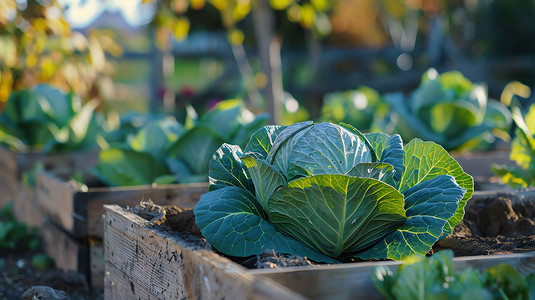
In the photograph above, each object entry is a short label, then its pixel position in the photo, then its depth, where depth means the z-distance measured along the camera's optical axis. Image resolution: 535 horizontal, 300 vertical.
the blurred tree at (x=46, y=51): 3.61
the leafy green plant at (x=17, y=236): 2.85
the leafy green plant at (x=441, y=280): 1.03
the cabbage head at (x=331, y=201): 1.30
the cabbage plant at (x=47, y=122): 3.41
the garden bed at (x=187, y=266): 1.09
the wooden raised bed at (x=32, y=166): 3.24
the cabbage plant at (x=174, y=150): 2.46
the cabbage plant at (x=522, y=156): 2.17
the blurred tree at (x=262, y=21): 4.06
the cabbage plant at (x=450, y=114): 3.12
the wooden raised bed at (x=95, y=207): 2.18
